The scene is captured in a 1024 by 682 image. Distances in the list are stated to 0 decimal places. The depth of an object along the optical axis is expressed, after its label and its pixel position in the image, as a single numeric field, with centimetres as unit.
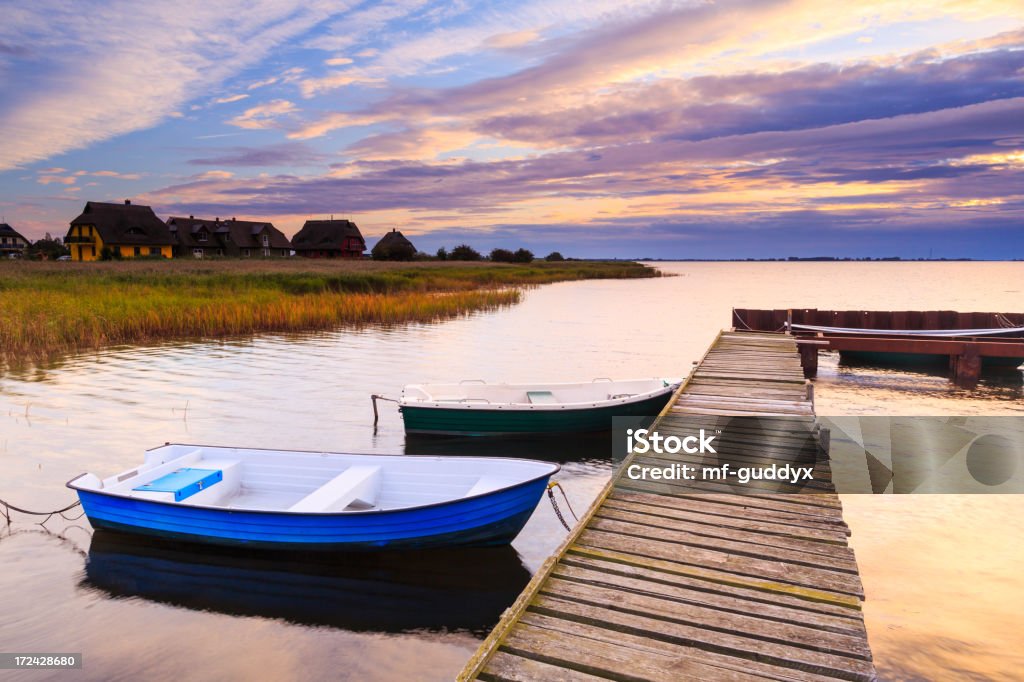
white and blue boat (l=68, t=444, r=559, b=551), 724
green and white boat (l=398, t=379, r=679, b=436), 1219
